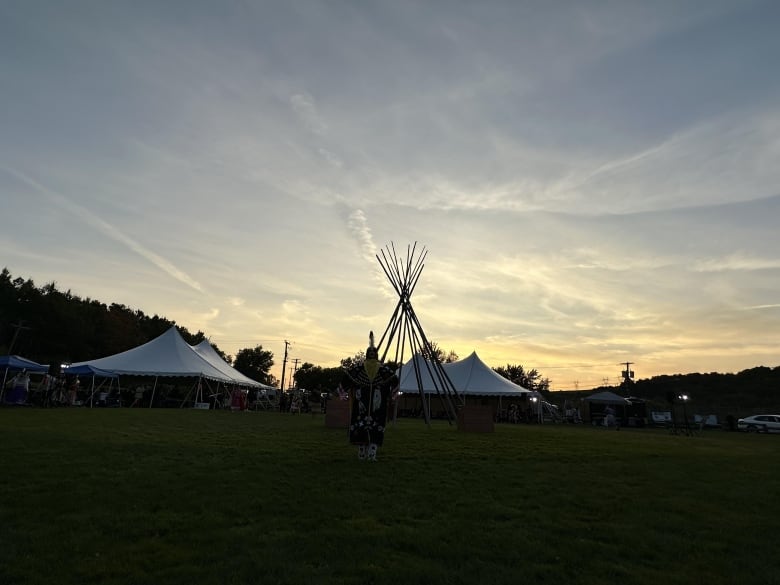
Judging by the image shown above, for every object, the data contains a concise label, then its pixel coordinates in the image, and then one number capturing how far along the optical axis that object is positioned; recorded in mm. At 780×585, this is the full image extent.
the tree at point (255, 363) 80688
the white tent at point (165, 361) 26594
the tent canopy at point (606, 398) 36938
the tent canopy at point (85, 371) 24609
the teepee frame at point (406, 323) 19422
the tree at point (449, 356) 80500
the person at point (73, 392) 24672
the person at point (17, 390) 22297
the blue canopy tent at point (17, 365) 21000
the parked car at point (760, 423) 30703
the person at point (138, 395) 27802
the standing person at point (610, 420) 29094
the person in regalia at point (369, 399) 9305
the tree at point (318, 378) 74312
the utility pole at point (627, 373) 59438
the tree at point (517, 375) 68250
